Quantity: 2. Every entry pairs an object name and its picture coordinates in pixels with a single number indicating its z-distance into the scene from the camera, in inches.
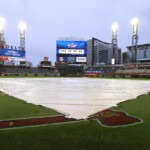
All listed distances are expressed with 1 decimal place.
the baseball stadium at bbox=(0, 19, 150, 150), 131.2
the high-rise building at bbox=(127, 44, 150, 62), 2967.4
